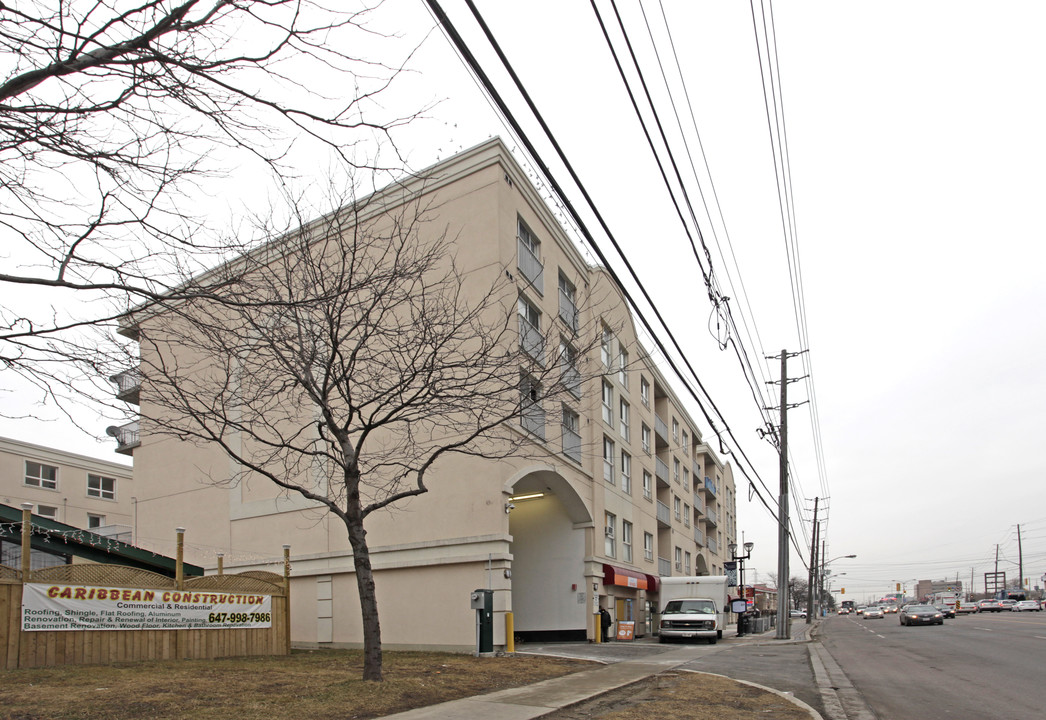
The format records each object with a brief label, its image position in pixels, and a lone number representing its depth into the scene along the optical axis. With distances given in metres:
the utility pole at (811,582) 65.62
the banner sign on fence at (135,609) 13.39
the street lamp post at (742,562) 46.35
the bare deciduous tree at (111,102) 5.64
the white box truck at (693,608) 27.75
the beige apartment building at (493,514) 21.23
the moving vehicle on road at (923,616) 39.31
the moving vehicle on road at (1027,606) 62.84
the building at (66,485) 40.06
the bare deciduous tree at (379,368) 12.04
